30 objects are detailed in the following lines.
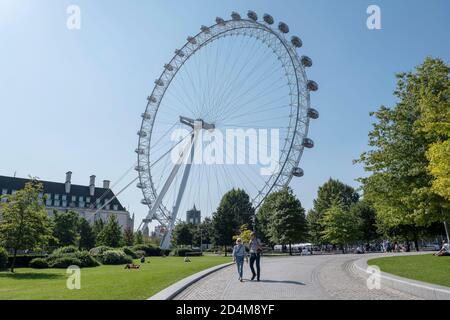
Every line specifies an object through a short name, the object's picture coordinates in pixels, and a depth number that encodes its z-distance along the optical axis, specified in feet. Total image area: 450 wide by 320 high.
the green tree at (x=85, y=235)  238.68
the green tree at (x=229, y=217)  227.20
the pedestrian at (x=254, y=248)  55.69
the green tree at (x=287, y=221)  205.87
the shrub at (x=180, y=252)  181.47
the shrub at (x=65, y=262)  102.58
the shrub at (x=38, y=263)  104.17
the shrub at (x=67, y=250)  118.16
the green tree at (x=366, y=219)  259.60
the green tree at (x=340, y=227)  220.23
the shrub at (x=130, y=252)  151.48
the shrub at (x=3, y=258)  95.66
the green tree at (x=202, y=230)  305.30
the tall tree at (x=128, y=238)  265.67
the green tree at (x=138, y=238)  250.72
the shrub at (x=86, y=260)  106.37
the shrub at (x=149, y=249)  180.75
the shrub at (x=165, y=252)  182.81
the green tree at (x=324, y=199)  279.49
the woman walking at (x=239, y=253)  55.01
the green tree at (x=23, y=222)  88.58
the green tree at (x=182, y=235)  280.31
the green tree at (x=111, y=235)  216.35
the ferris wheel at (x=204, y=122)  148.25
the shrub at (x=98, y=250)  136.60
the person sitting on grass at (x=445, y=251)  96.66
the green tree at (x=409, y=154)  74.02
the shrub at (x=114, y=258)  118.21
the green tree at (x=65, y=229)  206.90
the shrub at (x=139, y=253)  159.69
